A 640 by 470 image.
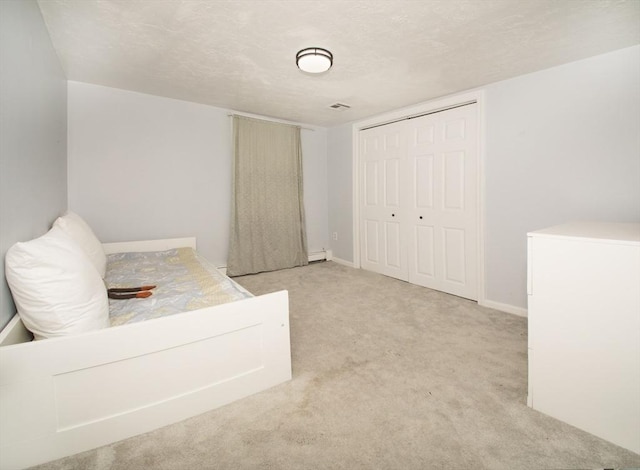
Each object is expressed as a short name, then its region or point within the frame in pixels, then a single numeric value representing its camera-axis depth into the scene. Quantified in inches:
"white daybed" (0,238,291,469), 42.1
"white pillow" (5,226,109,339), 44.6
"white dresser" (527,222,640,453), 46.4
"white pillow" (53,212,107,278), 75.3
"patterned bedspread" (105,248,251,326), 59.7
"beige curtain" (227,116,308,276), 152.2
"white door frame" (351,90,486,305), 111.5
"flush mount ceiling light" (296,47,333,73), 84.0
